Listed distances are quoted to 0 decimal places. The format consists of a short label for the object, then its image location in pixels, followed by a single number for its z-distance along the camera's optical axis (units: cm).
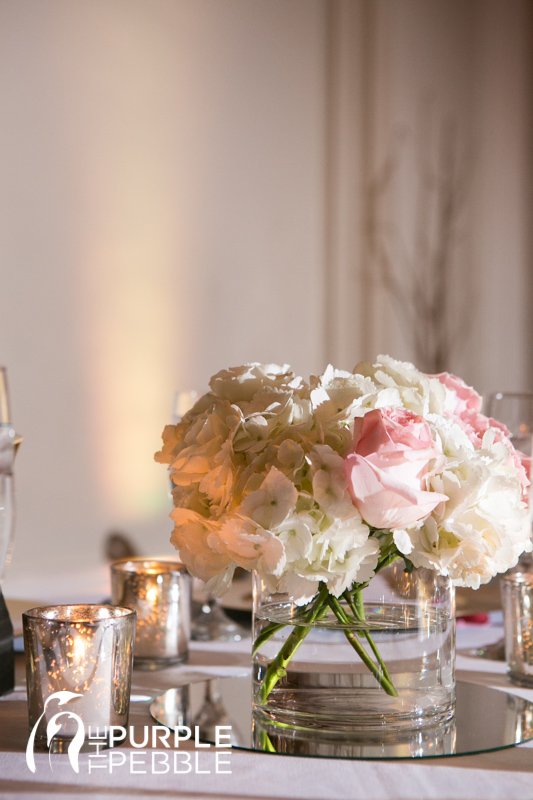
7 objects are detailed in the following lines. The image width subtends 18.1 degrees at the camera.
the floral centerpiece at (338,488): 97
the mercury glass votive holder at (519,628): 115
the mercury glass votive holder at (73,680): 98
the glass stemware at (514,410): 143
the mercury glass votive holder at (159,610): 120
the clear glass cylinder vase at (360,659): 102
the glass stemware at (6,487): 117
